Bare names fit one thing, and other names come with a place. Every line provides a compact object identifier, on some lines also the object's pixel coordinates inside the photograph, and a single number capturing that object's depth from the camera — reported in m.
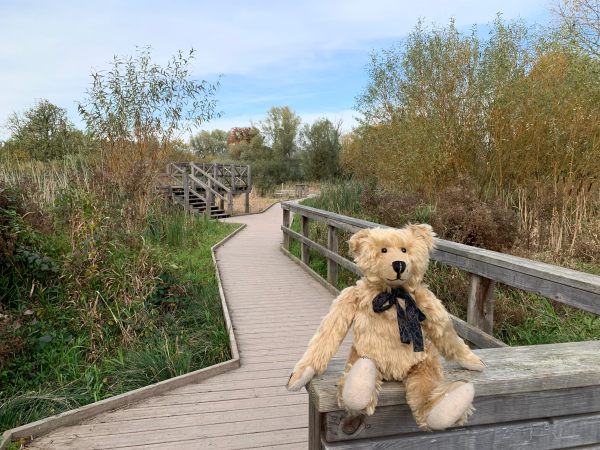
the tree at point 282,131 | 38.00
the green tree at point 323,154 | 28.81
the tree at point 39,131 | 23.83
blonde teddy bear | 1.48
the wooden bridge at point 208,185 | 16.14
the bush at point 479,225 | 5.89
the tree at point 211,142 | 53.58
